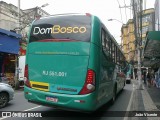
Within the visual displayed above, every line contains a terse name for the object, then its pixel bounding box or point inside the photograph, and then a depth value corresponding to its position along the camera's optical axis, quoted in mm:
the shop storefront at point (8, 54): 22083
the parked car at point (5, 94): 10753
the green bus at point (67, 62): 7324
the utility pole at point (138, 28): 17358
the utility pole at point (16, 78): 21667
